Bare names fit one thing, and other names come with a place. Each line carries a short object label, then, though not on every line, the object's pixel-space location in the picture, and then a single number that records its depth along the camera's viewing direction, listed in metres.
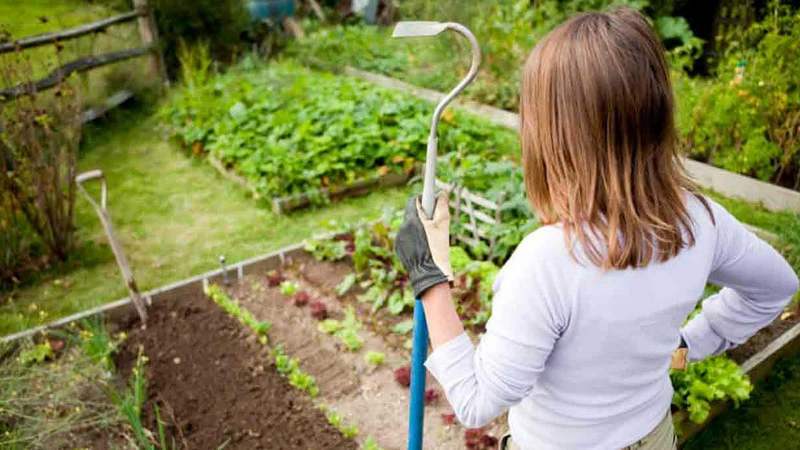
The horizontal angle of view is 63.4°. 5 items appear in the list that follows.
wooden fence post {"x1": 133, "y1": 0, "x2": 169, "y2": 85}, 7.80
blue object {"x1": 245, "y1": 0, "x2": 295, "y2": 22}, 11.00
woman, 1.10
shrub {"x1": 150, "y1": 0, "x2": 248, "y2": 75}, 8.13
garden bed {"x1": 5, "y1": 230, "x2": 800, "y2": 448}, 2.96
